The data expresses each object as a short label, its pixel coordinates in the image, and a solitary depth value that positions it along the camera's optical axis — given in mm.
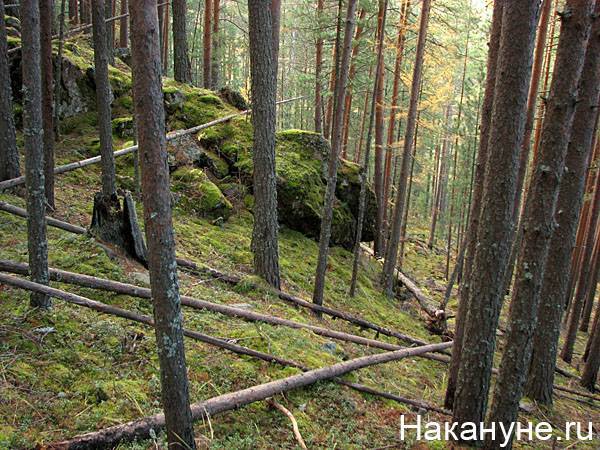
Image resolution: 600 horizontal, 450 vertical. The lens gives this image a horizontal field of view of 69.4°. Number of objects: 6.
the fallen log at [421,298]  12686
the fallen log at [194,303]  5422
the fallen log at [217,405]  3449
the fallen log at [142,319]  4691
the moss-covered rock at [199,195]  10625
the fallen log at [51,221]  7055
